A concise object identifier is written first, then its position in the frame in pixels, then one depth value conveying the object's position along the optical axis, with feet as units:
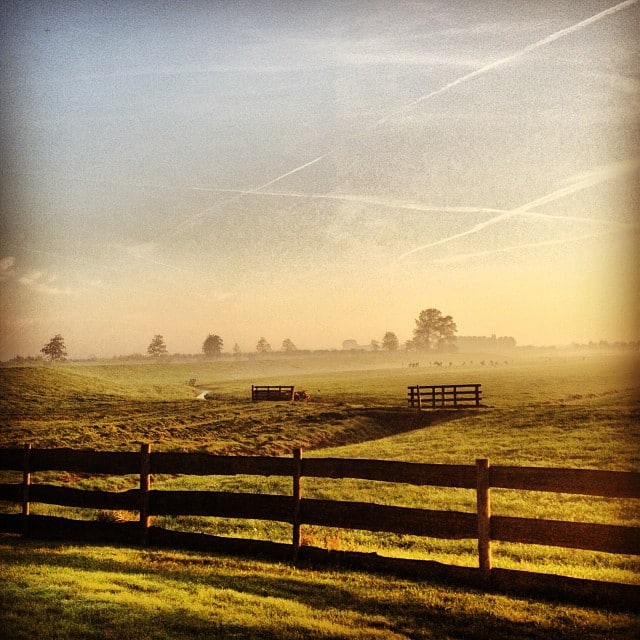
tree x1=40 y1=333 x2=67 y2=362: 622.95
